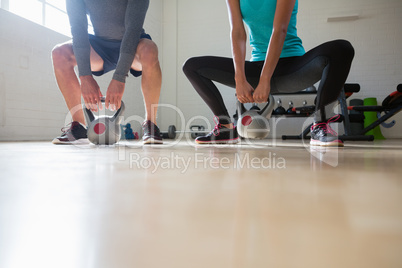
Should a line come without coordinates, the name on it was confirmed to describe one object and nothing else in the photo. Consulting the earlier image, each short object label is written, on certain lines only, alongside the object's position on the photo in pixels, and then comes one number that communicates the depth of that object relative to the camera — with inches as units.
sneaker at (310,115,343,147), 55.1
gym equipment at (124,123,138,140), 154.8
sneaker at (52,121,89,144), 65.4
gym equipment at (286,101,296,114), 155.6
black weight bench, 112.4
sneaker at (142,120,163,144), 65.2
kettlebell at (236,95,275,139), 58.1
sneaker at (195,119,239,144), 67.1
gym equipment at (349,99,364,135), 167.8
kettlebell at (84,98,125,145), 57.6
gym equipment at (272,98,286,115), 157.6
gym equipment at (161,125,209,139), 159.9
